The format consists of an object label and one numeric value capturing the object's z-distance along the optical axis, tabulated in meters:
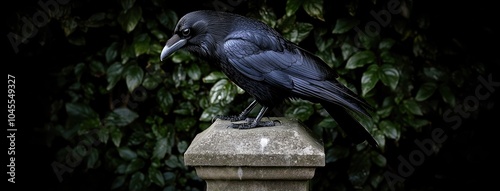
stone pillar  1.87
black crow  2.07
